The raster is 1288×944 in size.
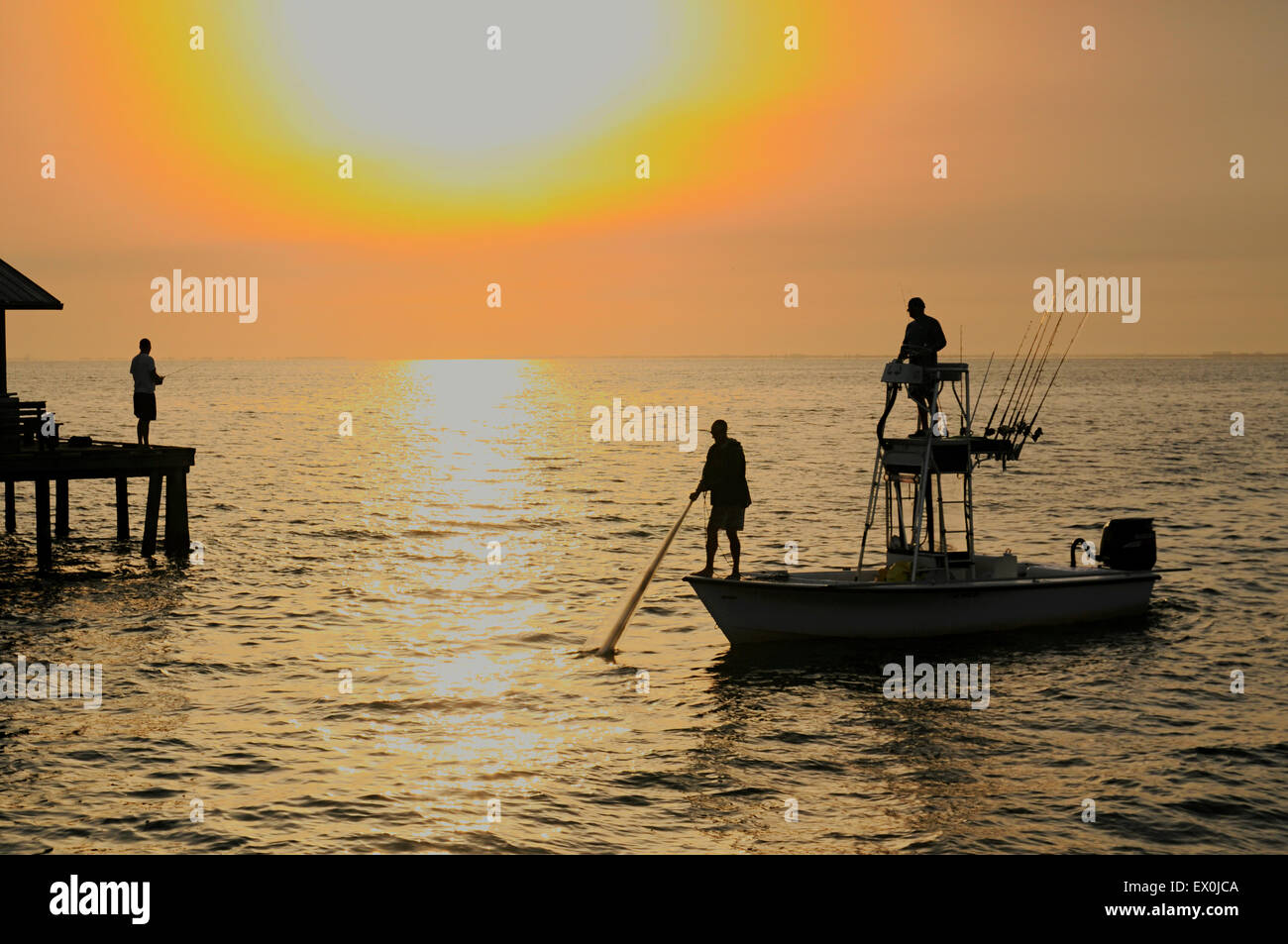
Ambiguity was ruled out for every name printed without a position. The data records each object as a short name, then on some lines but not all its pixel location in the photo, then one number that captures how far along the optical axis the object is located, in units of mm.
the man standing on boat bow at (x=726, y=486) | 21359
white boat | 20547
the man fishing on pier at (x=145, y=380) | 30375
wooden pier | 27781
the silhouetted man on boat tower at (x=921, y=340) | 19812
